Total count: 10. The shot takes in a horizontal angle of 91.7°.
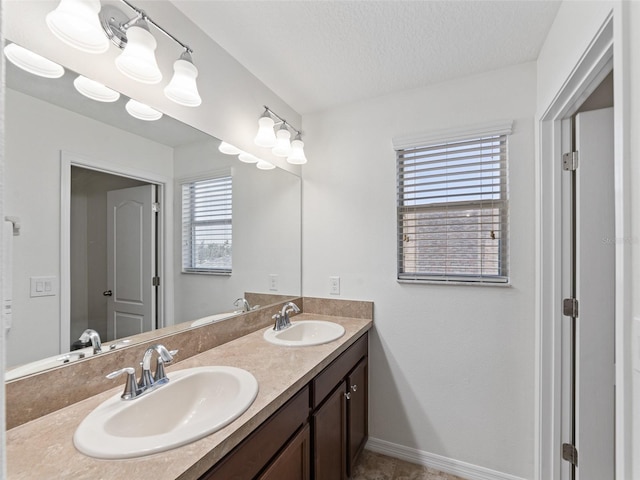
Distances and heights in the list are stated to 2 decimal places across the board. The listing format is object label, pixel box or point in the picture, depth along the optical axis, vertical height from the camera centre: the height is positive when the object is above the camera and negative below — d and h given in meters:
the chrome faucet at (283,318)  1.86 -0.48
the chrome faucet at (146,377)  1.00 -0.47
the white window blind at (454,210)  1.80 +0.18
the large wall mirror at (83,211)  0.93 +0.10
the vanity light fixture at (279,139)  1.80 +0.62
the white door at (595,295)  1.42 -0.25
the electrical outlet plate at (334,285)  2.20 -0.32
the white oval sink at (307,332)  1.77 -0.56
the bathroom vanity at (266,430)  0.73 -0.54
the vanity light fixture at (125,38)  0.95 +0.67
